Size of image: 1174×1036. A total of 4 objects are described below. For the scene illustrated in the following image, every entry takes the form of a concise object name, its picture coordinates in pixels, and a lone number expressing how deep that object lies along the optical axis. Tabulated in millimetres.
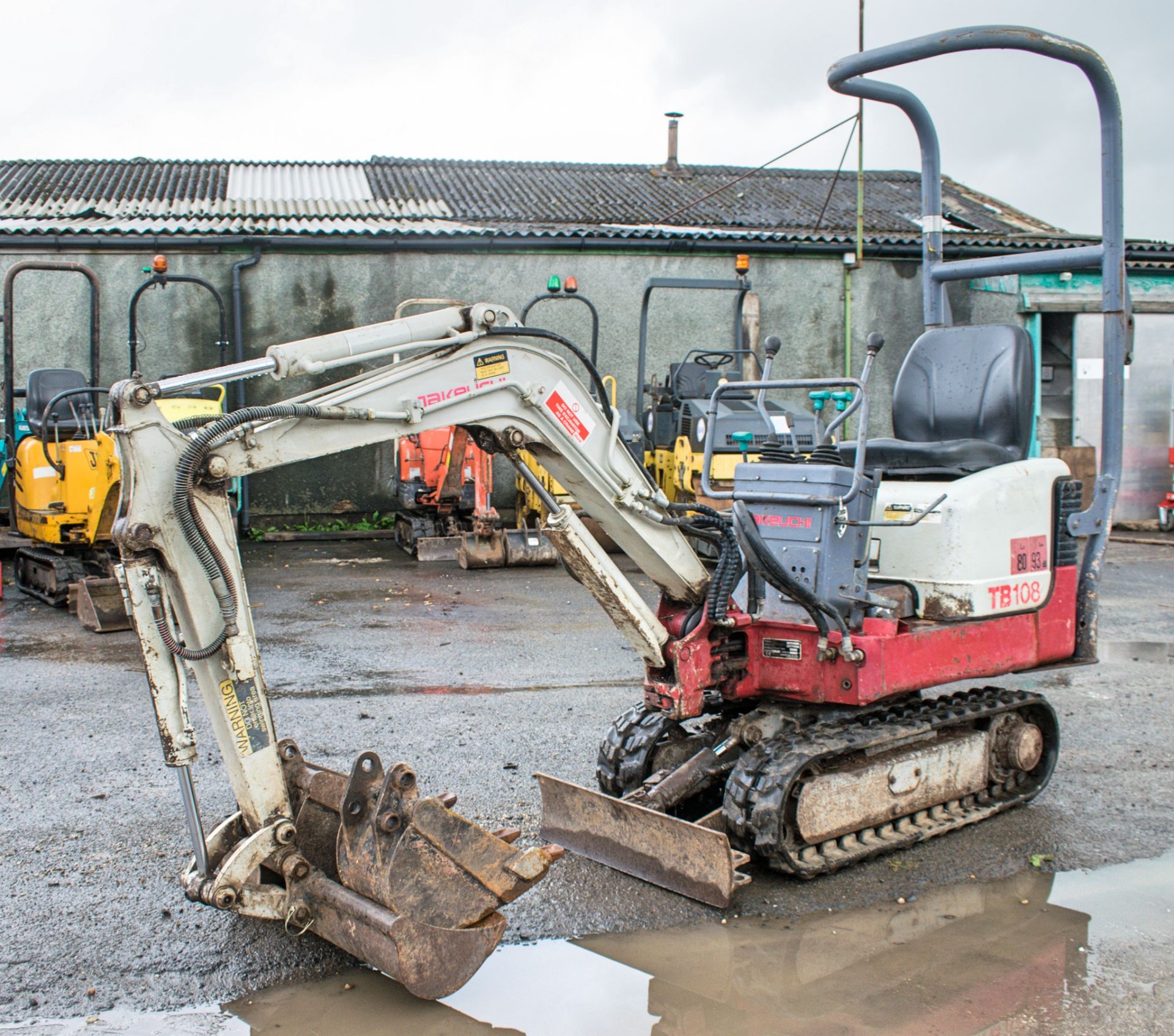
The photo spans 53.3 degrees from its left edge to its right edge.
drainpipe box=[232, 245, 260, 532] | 13914
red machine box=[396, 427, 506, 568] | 11492
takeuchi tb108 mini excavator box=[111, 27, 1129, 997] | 3410
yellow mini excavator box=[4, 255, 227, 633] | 9656
